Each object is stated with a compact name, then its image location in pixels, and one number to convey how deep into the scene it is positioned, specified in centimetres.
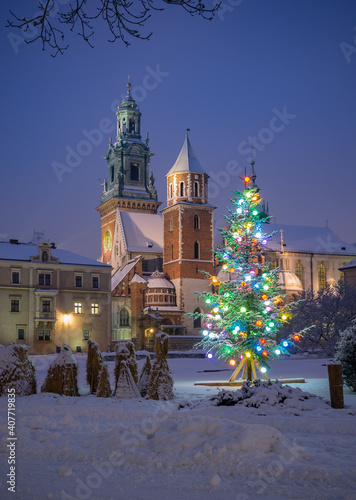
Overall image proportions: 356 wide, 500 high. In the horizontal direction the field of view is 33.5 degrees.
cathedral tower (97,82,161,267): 8769
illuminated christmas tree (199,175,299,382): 2027
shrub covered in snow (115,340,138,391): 1568
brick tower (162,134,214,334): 6612
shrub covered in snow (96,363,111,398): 1524
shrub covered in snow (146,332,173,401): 1469
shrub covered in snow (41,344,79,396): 1541
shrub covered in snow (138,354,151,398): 1558
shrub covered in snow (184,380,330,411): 1260
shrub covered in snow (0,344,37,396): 1517
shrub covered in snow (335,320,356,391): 1569
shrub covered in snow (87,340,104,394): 1596
